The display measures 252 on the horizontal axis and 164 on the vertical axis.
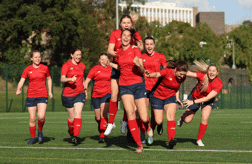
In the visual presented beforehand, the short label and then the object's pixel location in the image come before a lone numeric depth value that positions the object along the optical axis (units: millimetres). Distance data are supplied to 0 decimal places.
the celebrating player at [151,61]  16797
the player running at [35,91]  17344
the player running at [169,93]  14953
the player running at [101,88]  18953
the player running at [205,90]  15695
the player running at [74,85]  17237
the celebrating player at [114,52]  15355
